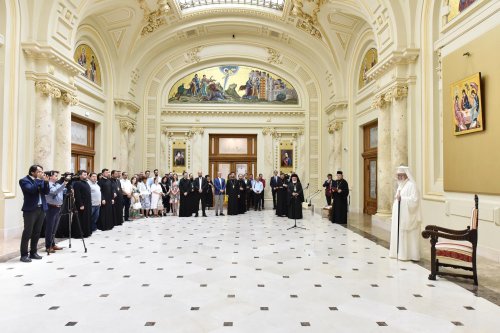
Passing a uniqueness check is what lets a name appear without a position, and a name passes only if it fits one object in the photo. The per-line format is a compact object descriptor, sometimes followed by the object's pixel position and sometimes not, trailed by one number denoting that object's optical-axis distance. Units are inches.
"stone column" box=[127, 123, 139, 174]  649.0
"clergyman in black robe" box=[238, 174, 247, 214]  572.4
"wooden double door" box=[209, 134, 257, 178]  715.4
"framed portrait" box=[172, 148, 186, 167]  702.5
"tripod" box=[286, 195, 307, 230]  414.9
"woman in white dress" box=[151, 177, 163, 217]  511.5
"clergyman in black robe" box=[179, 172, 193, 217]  518.9
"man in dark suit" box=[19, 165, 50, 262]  243.6
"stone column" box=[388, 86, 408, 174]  387.5
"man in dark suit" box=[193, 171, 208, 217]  526.9
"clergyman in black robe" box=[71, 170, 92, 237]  339.3
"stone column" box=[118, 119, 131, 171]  624.0
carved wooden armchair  205.3
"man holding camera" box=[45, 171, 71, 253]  270.4
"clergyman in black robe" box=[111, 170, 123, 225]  418.6
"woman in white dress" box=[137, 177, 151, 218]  506.3
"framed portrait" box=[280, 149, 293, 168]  711.7
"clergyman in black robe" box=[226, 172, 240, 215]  550.8
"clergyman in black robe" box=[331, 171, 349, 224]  444.5
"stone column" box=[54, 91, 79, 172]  406.6
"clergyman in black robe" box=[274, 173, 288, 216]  531.5
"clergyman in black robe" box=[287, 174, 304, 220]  445.4
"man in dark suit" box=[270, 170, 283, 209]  628.5
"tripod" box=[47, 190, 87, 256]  282.2
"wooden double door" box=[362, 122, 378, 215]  531.8
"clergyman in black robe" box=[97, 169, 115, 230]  386.9
